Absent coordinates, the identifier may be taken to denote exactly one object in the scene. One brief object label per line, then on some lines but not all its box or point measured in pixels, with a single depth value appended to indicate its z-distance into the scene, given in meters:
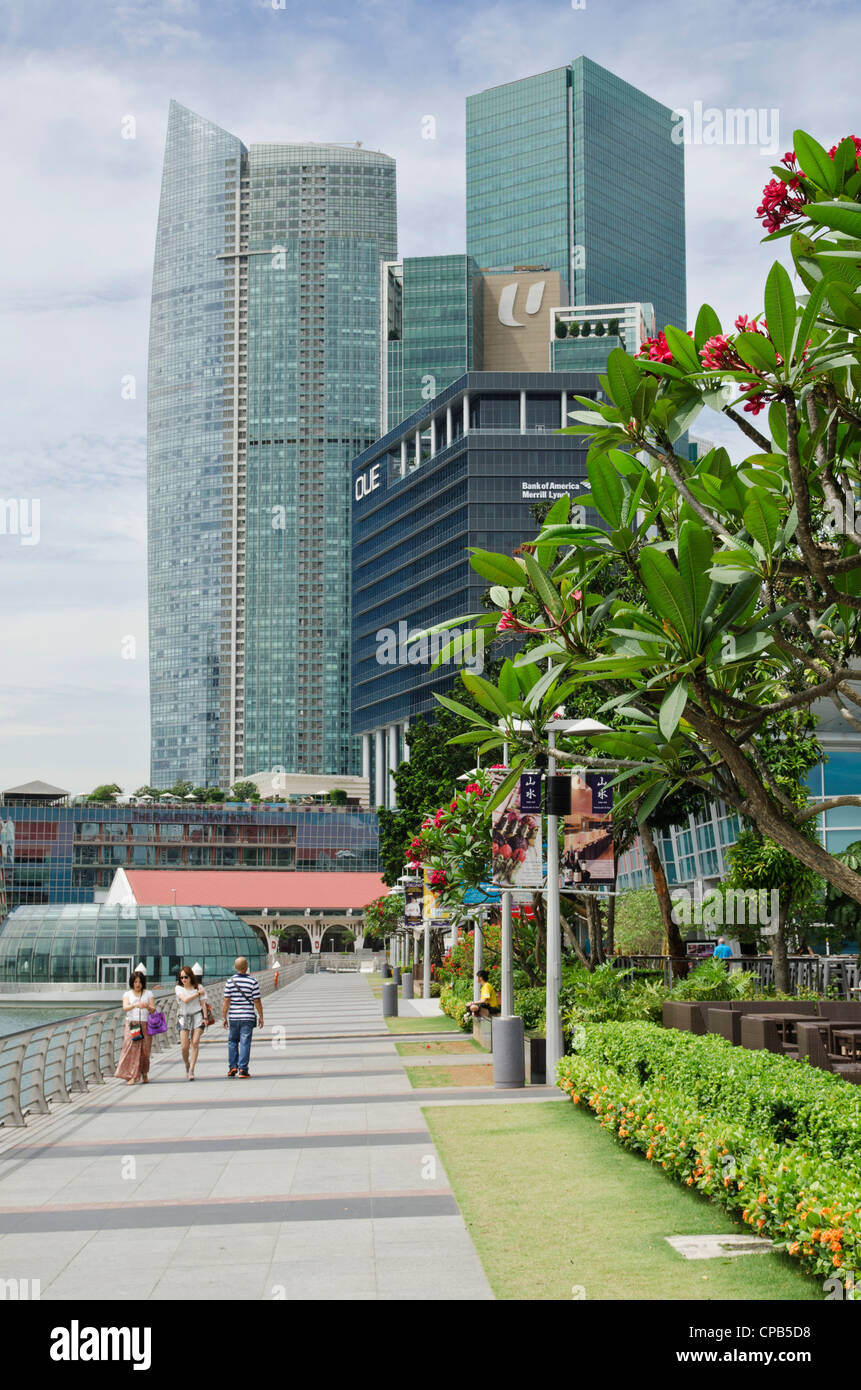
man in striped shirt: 20.17
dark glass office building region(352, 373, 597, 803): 121.69
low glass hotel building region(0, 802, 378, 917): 141.12
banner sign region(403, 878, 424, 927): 38.12
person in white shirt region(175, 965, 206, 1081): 20.58
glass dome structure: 76.50
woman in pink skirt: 19.31
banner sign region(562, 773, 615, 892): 17.70
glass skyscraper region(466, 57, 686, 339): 189.38
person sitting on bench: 24.55
